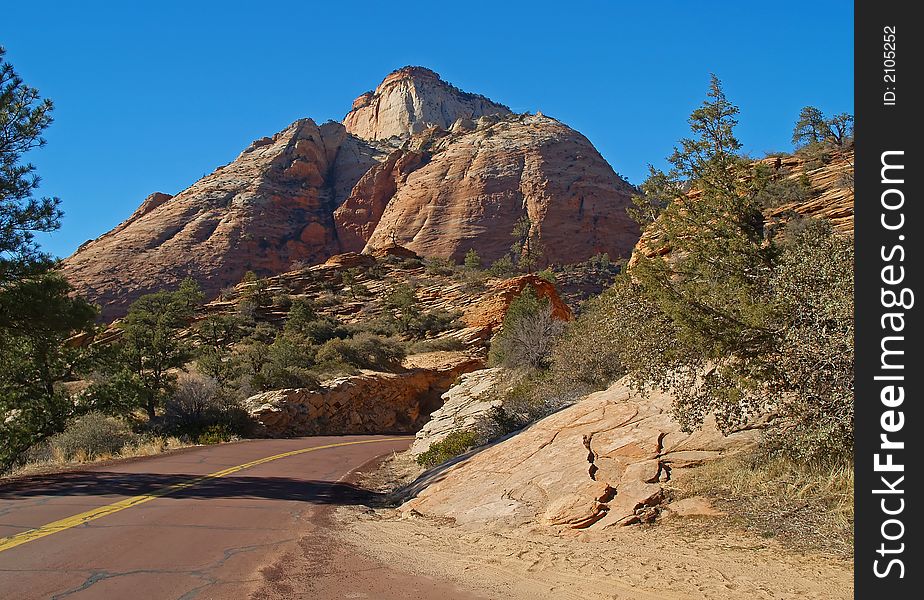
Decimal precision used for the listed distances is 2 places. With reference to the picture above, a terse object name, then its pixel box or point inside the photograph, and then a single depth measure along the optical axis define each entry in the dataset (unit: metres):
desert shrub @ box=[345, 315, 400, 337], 50.09
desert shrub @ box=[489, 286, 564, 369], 23.86
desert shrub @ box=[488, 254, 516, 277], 68.16
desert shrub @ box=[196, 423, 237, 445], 21.92
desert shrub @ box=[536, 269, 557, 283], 66.40
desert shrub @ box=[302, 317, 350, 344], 48.69
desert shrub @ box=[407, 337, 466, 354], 44.06
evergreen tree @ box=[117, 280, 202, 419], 22.98
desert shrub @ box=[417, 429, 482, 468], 14.78
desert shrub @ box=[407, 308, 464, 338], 49.50
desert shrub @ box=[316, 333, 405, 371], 38.41
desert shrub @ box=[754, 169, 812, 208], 20.27
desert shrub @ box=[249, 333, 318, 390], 31.16
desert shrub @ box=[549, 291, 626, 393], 16.05
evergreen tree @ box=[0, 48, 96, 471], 13.21
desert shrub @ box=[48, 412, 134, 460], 16.56
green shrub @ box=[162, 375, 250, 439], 23.44
